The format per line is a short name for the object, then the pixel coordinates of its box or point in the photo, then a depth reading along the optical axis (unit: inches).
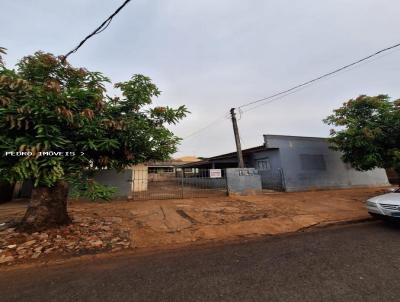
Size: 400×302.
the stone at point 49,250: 164.1
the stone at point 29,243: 172.0
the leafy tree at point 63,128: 157.3
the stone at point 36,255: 156.4
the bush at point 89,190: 176.7
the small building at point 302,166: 564.4
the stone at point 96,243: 180.6
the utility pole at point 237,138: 506.3
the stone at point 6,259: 149.5
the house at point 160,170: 1058.1
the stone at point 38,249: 165.2
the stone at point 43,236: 185.8
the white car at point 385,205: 216.4
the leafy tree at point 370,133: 386.0
